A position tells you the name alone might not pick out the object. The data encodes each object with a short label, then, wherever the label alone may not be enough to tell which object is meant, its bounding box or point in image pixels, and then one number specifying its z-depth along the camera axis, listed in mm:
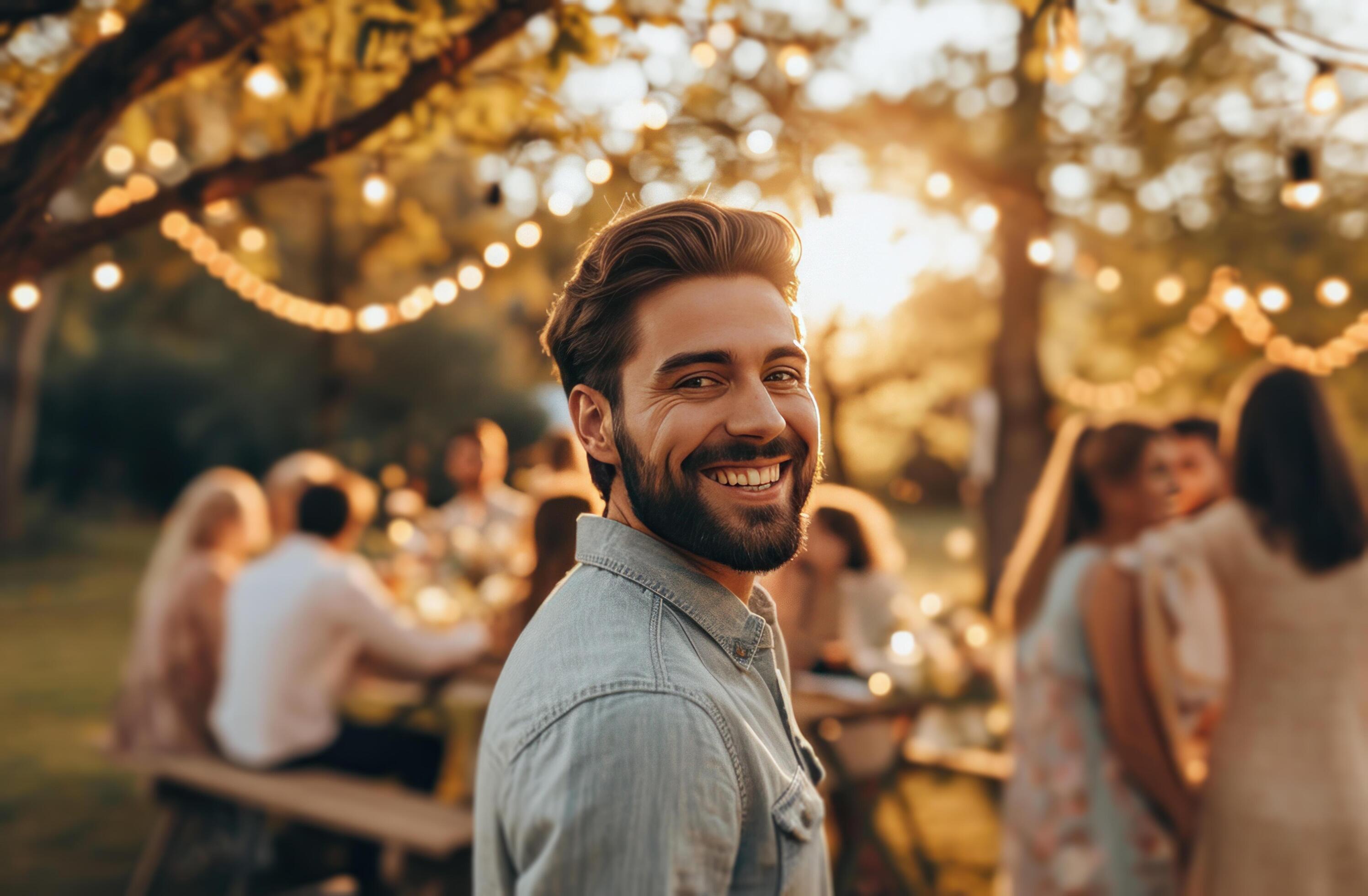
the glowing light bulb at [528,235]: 3312
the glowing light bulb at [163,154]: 3943
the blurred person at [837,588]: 4715
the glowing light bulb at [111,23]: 2322
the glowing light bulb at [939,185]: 3988
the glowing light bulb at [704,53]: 3236
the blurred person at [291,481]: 5496
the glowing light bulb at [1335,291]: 3326
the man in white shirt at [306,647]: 4520
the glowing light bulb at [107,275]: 2826
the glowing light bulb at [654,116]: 3234
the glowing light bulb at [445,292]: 3379
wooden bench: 3812
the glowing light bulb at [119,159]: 3555
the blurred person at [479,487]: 7133
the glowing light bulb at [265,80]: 2635
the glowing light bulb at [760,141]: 3094
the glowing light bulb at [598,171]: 3107
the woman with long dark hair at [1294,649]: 3127
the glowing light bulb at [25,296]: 2439
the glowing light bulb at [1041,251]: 3756
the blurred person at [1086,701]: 3316
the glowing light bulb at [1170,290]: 4578
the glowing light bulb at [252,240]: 3949
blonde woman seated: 4777
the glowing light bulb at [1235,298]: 3998
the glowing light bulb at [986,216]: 3887
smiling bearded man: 1106
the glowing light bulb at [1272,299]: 3438
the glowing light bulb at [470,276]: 3518
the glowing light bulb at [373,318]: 3846
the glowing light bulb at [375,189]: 3123
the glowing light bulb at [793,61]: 3230
